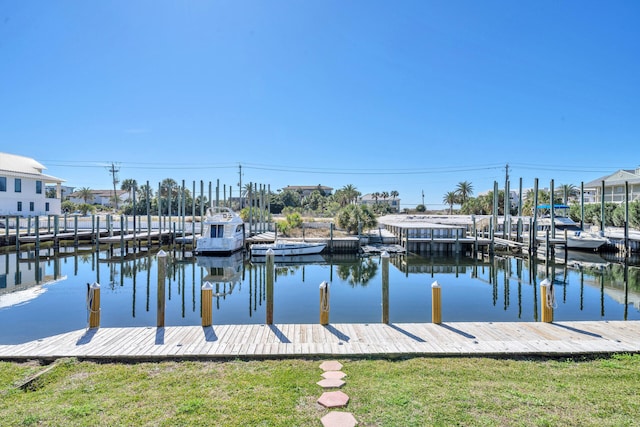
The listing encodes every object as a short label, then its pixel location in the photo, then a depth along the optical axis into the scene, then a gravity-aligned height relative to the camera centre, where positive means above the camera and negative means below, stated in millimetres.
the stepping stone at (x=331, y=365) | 6641 -2709
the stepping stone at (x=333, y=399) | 5242 -2632
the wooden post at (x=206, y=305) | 9297 -2253
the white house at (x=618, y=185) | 48472 +3507
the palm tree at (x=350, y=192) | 78875 +4008
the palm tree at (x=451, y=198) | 85656 +2969
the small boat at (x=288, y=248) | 30511 -2939
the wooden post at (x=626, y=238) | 28609 -2012
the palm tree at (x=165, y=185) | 78712 +5970
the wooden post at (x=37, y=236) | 30388 -1890
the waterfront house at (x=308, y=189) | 109525 +6780
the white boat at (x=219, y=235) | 29938 -1914
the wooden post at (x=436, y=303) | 9719 -2333
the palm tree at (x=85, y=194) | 90062 +4278
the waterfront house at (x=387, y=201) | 106438 +2983
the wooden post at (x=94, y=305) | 9289 -2264
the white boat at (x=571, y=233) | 32031 -1981
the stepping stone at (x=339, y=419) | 4742 -2616
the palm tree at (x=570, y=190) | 76981 +4267
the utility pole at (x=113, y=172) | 75300 +7951
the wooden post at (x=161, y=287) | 9398 -1922
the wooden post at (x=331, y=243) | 33656 -2812
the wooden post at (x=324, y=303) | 9578 -2317
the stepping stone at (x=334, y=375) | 6266 -2692
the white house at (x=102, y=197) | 94638 +4007
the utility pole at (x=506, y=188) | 38219 +2688
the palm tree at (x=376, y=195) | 108538 +4658
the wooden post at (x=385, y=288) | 9938 -2031
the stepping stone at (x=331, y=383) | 5911 -2673
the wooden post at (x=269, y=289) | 9922 -2039
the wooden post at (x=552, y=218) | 31731 -568
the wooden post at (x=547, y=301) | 9672 -2288
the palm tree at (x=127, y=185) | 97331 +6865
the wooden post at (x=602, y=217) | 33806 -522
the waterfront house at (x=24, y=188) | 39719 +2633
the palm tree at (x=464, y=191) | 83938 +4437
